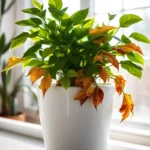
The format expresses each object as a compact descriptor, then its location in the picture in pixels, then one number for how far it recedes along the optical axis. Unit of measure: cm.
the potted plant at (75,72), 74
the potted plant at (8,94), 126
